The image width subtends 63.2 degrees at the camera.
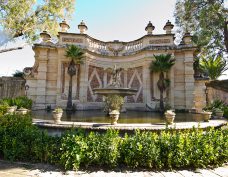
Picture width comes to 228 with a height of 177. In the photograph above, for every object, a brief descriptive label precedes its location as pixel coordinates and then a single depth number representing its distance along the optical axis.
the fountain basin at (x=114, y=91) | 10.50
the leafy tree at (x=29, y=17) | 15.45
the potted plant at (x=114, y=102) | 10.82
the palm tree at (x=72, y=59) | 14.75
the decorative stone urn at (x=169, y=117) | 6.65
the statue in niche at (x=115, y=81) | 11.58
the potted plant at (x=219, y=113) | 10.15
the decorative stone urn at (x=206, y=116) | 7.92
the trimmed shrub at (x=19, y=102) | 11.35
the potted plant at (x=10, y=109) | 8.85
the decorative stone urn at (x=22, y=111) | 8.02
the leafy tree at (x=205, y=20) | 17.73
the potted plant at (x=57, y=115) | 6.76
